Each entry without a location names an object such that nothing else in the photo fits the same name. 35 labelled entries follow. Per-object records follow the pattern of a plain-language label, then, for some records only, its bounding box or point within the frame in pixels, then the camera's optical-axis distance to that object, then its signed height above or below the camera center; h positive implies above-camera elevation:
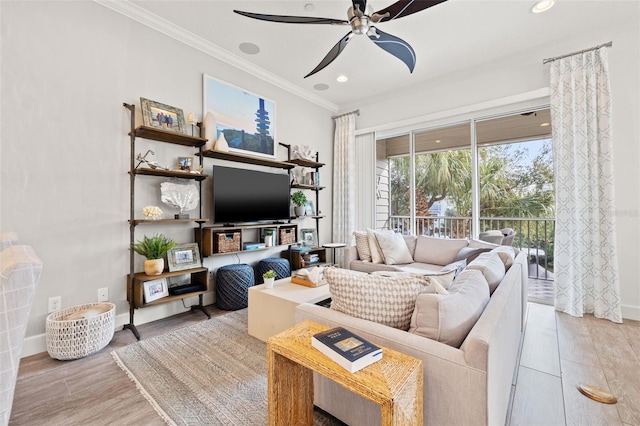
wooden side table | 0.85 -0.57
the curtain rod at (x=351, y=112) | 4.68 +1.72
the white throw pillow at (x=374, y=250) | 3.43 -0.48
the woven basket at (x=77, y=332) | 1.92 -0.86
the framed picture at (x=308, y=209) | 4.17 +0.05
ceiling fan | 1.93 +1.46
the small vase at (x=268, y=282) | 2.37 -0.60
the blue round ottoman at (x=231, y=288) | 2.92 -0.82
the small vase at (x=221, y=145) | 3.02 +0.75
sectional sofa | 0.93 -0.50
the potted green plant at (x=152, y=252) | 2.41 -0.36
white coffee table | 2.04 -0.72
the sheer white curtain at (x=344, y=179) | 4.69 +0.59
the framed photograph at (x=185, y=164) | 2.79 +0.49
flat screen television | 3.08 +0.20
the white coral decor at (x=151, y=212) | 2.48 +0.00
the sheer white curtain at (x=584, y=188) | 2.73 +0.25
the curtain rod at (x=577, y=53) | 2.77 +1.70
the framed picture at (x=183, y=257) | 2.62 -0.44
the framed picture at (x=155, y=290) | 2.42 -0.71
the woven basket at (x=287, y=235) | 3.75 -0.32
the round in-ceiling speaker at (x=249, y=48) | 3.12 +1.91
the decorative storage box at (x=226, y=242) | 3.01 -0.33
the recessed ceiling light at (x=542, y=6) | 2.45 +1.89
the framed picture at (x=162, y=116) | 2.51 +0.93
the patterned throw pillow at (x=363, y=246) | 3.54 -0.45
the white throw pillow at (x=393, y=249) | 3.37 -0.46
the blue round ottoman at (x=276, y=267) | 3.38 -0.68
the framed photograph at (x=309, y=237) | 4.17 -0.38
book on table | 0.94 -0.50
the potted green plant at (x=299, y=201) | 4.04 +0.16
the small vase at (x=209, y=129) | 3.00 +0.91
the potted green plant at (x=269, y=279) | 2.36 -0.58
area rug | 1.43 -1.05
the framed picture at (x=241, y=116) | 3.18 +1.21
